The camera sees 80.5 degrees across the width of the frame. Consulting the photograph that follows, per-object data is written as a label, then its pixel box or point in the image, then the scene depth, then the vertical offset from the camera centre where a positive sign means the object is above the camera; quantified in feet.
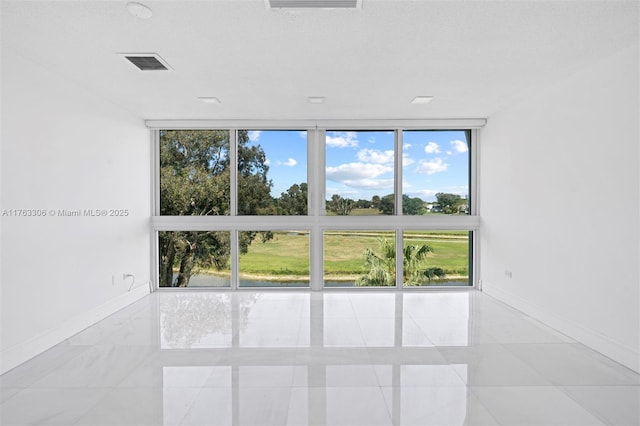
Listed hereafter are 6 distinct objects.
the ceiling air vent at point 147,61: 11.00 +4.35
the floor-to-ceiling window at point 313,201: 20.39 +0.19
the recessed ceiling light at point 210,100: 15.48 +4.31
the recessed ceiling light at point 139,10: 8.32 +4.38
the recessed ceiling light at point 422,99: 15.35 +4.37
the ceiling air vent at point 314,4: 8.20 +4.40
